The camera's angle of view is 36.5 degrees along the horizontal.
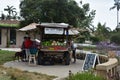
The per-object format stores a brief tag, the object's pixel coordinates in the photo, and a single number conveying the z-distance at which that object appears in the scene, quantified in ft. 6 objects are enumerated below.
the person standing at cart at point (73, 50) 34.74
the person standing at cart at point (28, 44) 32.61
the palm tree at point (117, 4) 135.10
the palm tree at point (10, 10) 152.90
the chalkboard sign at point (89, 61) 22.03
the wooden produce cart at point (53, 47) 31.96
